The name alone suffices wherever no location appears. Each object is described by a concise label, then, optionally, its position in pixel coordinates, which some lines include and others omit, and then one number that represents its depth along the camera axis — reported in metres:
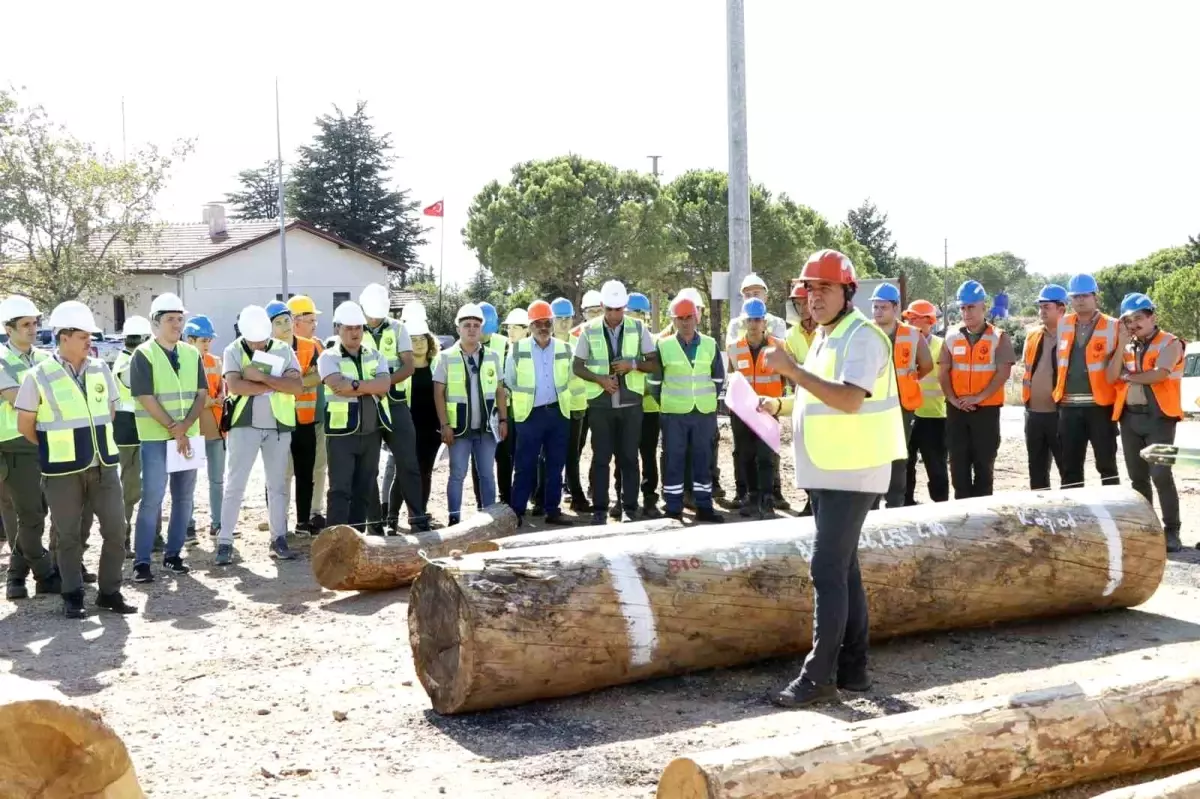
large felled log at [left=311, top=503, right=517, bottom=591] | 7.68
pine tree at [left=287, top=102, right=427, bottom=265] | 50.28
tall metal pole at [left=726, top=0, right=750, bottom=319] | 13.43
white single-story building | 39.84
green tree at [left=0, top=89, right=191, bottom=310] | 26.52
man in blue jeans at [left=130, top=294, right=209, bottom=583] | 8.42
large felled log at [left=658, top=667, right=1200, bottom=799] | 3.70
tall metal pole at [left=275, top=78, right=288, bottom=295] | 38.47
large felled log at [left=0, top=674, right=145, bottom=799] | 3.45
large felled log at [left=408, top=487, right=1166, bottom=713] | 5.23
